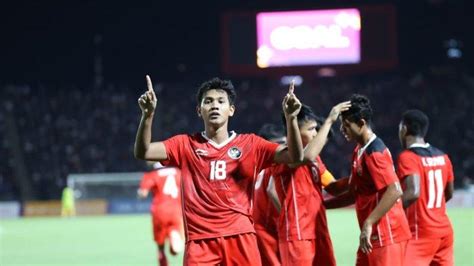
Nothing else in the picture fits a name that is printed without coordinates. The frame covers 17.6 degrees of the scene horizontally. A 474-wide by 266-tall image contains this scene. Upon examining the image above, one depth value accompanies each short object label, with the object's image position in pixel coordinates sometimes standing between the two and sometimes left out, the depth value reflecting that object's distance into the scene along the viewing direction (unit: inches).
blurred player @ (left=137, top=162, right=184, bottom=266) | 964.7
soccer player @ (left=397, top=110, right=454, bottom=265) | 529.6
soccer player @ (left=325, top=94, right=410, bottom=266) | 455.2
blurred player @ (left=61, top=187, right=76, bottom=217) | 2464.6
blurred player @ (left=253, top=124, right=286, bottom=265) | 527.7
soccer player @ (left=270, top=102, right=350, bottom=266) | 485.3
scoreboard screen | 2823.2
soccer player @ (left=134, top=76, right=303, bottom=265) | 416.8
